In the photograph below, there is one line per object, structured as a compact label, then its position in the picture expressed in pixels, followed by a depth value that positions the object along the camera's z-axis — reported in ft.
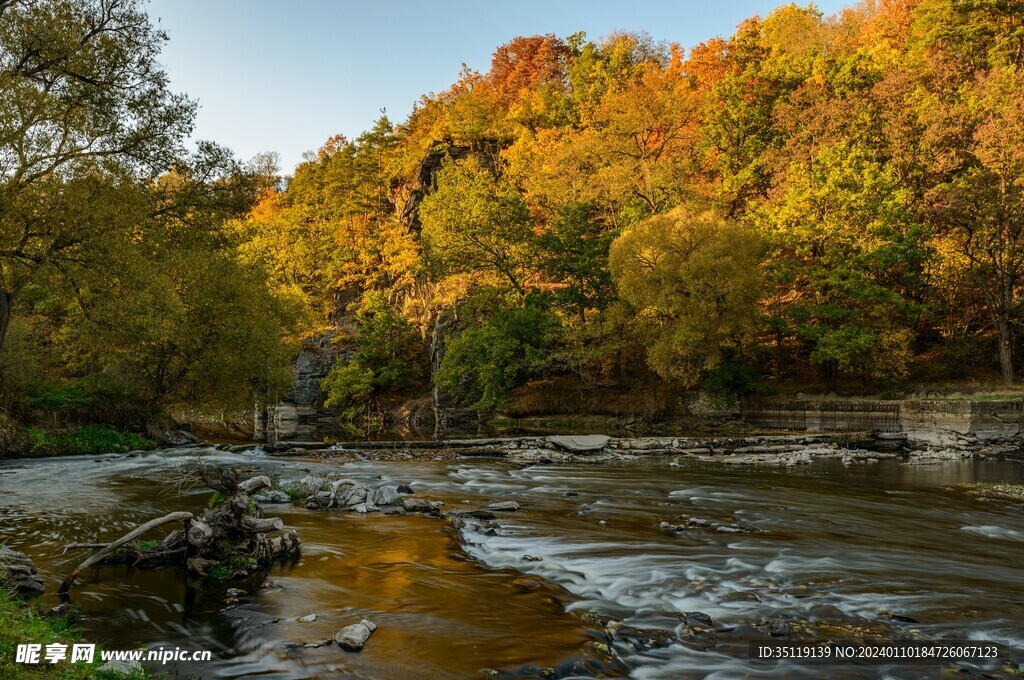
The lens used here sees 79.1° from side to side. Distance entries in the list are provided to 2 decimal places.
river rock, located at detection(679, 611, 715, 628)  22.44
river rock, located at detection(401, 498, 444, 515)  42.97
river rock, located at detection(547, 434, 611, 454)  84.99
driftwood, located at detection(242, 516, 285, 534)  28.68
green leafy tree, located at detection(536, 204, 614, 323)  140.26
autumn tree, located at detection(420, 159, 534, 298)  147.02
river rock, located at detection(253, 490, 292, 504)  46.34
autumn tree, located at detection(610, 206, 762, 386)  114.52
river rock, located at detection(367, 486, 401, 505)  45.71
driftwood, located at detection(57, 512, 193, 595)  23.04
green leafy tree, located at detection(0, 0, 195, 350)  57.47
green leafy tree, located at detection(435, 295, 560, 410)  136.36
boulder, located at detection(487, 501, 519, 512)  44.30
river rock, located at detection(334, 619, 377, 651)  19.88
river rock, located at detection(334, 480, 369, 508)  44.68
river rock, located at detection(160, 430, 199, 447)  92.84
